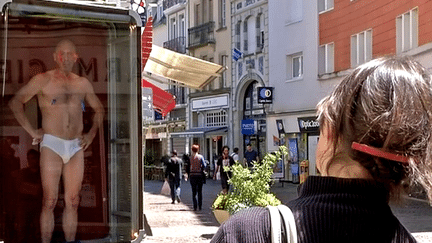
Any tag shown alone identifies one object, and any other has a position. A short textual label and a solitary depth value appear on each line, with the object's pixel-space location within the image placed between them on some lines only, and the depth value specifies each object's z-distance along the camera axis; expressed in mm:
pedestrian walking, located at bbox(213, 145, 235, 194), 20112
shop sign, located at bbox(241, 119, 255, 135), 38812
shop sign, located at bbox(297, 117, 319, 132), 31625
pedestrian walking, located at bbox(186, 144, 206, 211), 19594
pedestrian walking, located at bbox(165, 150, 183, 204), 21469
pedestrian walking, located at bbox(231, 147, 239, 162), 26436
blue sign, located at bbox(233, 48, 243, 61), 40716
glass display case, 5898
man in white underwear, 5961
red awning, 18562
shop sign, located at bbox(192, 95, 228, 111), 43181
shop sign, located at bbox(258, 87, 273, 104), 35969
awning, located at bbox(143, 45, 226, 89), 13422
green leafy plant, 10711
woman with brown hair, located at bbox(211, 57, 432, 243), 1708
